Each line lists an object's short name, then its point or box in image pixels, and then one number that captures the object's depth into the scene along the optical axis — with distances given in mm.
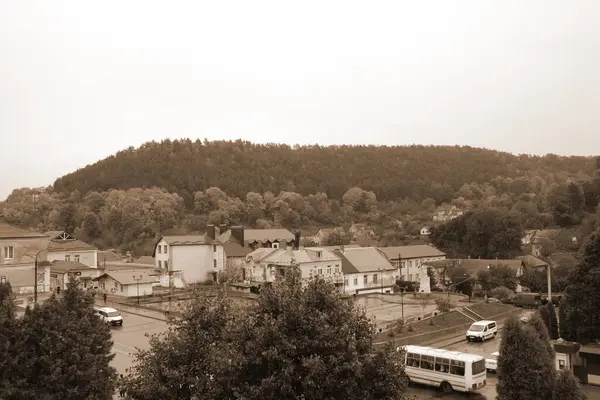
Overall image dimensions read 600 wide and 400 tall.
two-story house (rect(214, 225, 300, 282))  56862
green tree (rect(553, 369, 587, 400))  14920
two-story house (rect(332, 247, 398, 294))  51875
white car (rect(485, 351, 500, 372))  23938
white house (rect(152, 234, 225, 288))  54094
